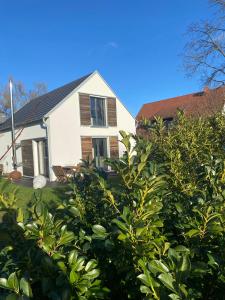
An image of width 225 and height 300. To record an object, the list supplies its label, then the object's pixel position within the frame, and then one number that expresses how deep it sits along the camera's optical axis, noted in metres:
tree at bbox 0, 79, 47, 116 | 51.72
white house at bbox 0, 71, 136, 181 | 19.73
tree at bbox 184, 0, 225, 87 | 24.45
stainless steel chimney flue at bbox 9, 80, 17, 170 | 21.73
